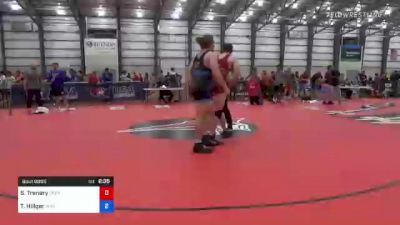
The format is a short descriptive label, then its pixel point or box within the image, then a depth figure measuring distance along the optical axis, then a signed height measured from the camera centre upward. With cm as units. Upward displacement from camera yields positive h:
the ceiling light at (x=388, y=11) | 2511 +411
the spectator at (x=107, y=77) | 1521 -42
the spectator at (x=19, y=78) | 1450 -49
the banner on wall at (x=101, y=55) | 1870 +62
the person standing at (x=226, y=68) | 497 +1
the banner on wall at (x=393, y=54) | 2927 +129
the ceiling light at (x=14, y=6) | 2130 +358
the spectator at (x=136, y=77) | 1808 -50
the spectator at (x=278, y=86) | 1373 -66
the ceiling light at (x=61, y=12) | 2300 +347
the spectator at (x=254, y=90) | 1230 -72
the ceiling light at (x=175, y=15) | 2517 +364
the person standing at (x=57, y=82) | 998 -43
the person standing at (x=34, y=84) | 1002 -49
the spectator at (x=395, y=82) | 1831 -59
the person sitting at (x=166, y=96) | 1348 -105
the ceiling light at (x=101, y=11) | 2330 +362
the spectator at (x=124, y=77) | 1691 -46
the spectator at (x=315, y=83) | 1482 -55
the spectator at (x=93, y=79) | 1364 -46
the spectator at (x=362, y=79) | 1999 -51
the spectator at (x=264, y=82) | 1388 -50
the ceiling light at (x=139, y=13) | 2412 +360
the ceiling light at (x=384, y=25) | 2818 +351
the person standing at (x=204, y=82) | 438 -17
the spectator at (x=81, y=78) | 1656 -51
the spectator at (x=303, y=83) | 1704 -66
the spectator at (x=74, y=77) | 1603 -47
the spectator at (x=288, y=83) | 1587 -61
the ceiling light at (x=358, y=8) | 2458 +419
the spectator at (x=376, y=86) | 1830 -82
